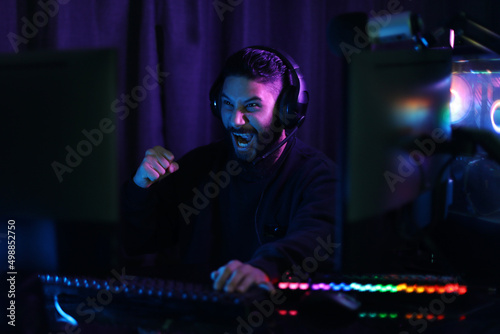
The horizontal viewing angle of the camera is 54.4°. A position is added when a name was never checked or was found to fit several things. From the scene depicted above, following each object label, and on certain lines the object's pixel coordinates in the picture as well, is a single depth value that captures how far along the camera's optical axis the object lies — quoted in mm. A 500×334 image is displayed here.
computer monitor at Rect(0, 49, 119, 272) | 795
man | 1341
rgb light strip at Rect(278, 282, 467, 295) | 895
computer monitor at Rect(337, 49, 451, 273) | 772
